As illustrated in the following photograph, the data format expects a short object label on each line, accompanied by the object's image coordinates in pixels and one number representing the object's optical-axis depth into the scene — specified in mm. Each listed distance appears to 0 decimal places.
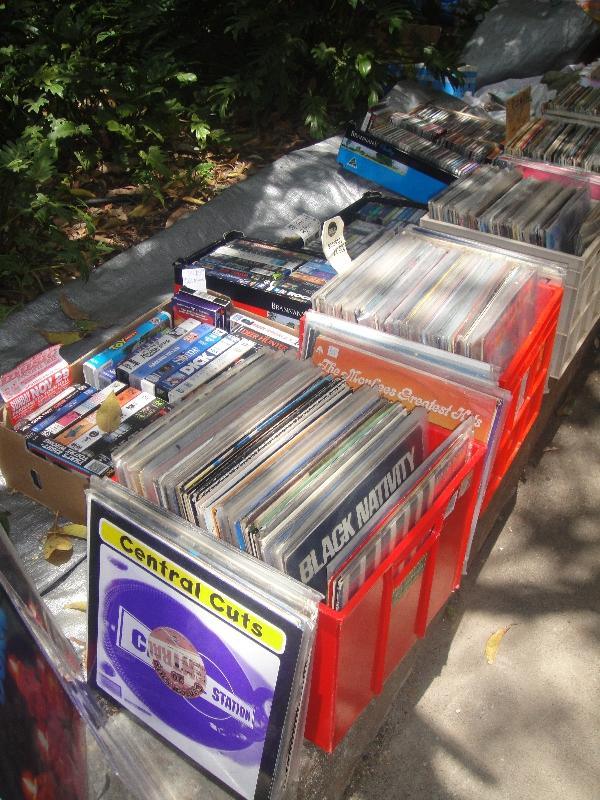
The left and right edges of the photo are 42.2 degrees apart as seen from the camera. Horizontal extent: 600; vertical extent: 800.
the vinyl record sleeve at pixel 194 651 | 1543
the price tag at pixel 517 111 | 3635
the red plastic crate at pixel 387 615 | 1592
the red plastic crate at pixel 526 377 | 2234
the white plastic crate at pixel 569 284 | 2695
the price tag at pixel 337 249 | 2408
